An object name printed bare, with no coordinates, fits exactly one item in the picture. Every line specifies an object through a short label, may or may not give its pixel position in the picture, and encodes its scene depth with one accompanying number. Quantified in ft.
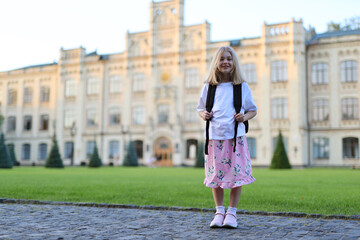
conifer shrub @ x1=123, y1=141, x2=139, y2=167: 131.75
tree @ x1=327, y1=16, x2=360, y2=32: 164.55
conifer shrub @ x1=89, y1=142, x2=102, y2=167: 120.53
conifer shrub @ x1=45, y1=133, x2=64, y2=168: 108.88
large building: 125.90
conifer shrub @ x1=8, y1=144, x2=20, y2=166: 144.12
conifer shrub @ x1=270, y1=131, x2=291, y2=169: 102.80
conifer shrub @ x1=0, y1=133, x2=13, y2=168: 99.45
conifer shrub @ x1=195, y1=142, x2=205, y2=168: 115.24
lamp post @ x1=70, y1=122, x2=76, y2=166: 141.92
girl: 18.39
